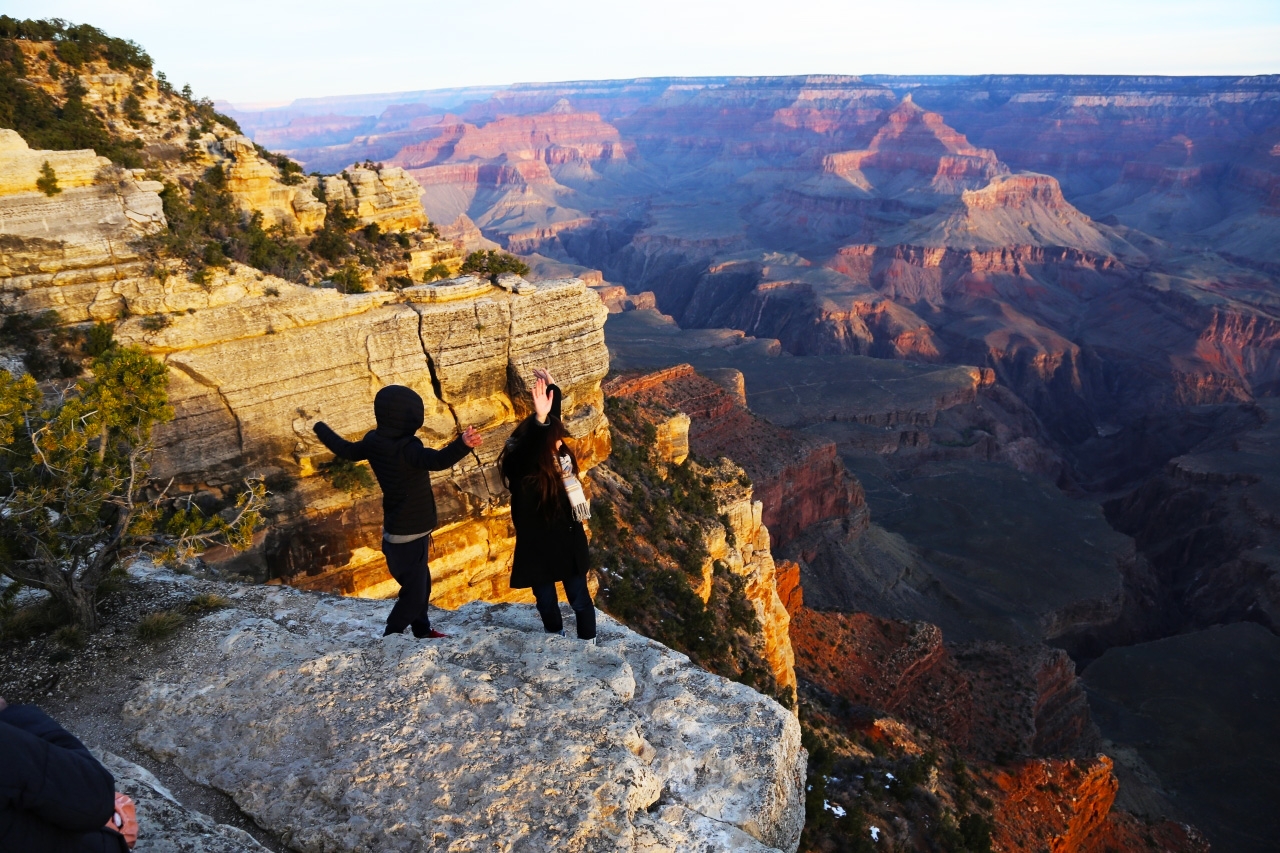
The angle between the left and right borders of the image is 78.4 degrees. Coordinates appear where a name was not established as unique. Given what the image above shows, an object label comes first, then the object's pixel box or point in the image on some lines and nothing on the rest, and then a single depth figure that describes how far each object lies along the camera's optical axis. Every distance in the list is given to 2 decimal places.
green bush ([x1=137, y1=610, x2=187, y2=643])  7.71
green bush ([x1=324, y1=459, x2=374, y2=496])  14.70
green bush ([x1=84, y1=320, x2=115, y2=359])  12.45
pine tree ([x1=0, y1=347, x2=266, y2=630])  7.48
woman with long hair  7.20
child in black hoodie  7.26
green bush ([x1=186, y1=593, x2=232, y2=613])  8.38
